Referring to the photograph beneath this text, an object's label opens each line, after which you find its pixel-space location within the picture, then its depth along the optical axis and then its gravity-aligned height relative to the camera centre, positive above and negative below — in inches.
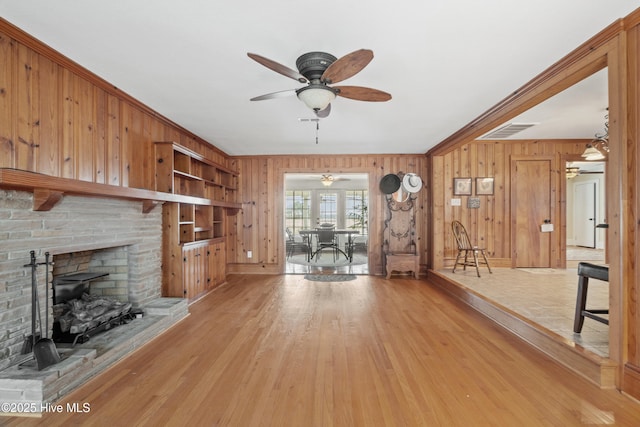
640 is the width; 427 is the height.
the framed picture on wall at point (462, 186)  205.5 +19.0
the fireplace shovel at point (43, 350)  71.1 -35.0
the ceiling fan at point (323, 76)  68.5 +36.5
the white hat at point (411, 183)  213.0 +22.0
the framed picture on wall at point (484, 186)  204.2 +18.9
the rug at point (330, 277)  196.4 -46.5
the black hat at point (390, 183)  213.8 +22.1
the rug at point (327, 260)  262.4 -47.7
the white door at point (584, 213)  291.0 -1.0
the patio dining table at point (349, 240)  263.9 -27.4
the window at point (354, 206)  383.3 +8.7
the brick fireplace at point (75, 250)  71.8 -12.1
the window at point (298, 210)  382.9 +3.5
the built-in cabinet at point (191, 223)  136.9 -5.8
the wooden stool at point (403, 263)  200.2 -35.7
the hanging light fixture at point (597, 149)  148.3 +33.9
